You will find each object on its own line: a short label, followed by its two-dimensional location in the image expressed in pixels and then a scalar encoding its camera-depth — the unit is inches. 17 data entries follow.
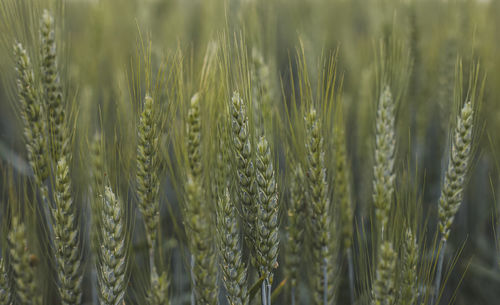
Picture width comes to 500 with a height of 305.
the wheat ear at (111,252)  30.5
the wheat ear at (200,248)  30.0
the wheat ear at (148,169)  31.2
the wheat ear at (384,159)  32.6
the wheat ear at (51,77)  32.5
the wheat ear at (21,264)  32.0
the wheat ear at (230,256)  30.5
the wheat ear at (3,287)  31.0
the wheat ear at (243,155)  30.7
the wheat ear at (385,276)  30.5
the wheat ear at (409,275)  30.8
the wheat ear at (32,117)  32.0
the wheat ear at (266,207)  30.7
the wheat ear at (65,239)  31.0
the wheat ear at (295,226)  32.5
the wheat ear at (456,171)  31.8
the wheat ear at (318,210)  31.4
